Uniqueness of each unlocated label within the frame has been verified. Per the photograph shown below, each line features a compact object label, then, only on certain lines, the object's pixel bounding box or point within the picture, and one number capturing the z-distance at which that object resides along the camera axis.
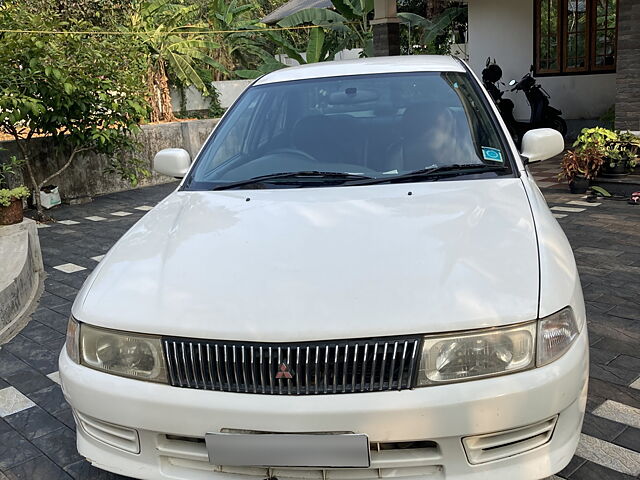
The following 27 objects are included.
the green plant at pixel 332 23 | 15.31
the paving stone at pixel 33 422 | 3.09
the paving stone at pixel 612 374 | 3.22
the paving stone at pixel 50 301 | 5.03
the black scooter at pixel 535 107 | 11.88
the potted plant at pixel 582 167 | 7.61
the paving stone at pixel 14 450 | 2.85
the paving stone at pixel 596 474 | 2.46
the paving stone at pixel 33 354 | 3.88
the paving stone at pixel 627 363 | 3.35
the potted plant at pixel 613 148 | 7.57
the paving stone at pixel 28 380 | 3.59
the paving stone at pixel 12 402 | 3.34
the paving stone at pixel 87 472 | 2.67
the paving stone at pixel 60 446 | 2.84
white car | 1.94
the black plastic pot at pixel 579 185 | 7.68
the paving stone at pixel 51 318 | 4.54
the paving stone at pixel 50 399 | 3.33
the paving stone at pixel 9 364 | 3.84
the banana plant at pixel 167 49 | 14.40
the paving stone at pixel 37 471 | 2.71
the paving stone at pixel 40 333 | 4.32
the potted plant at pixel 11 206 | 6.07
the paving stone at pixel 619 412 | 2.85
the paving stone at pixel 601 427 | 2.74
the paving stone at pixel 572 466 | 2.49
